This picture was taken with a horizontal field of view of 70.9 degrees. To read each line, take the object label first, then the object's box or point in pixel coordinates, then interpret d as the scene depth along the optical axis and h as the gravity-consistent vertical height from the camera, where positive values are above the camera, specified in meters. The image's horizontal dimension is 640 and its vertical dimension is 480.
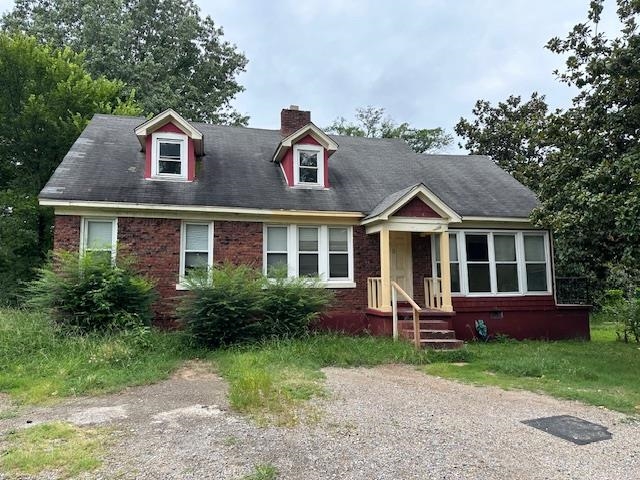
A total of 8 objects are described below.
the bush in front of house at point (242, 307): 9.25 -0.46
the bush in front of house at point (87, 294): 9.03 -0.17
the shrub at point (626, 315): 12.42 -0.93
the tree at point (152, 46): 24.33 +14.19
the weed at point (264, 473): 3.62 -1.54
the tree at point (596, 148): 8.09 +2.78
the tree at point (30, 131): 16.08 +5.79
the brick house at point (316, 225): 10.95 +1.55
